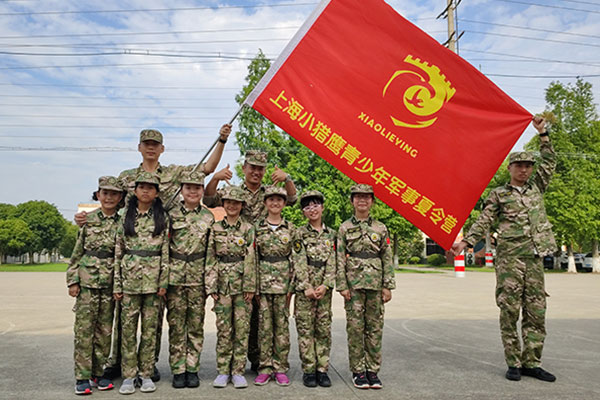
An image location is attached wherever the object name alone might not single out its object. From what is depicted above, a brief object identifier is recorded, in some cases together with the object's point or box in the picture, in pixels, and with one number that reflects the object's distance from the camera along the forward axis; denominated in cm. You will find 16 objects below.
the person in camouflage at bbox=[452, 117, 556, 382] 475
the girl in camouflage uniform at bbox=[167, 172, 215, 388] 443
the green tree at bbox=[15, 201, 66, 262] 5675
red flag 487
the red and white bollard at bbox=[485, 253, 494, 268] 3570
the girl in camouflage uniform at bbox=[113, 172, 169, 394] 427
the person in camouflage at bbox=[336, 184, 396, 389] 445
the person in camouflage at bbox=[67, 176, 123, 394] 427
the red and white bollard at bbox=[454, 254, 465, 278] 2158
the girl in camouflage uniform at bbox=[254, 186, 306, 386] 456
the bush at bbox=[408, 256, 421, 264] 4906
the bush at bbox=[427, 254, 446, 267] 4244
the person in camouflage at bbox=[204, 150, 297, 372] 502
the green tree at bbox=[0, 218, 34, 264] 5156
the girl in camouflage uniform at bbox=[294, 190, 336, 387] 450
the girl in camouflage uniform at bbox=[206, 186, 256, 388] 449
